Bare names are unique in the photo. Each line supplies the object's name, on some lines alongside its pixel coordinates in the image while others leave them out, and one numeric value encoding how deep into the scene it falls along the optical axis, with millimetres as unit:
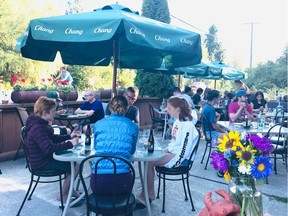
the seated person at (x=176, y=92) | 7614
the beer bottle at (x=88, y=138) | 3094
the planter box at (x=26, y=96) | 5341
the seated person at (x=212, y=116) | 4910
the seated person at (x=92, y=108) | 5340
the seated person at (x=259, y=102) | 8023
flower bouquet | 1479
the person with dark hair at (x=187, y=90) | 9047
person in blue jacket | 2451
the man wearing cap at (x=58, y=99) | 5439
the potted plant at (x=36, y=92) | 5360
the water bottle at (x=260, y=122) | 4814
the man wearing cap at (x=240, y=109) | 5296
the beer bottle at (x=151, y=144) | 2943
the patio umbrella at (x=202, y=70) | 9250
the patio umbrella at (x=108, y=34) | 3068
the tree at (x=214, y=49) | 50938
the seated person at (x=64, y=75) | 10008
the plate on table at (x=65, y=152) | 2795
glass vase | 1481
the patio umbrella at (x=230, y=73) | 11173
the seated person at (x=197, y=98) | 10055
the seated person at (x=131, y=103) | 4750
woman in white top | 3236
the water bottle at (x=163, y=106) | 8227
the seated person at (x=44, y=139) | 2818
